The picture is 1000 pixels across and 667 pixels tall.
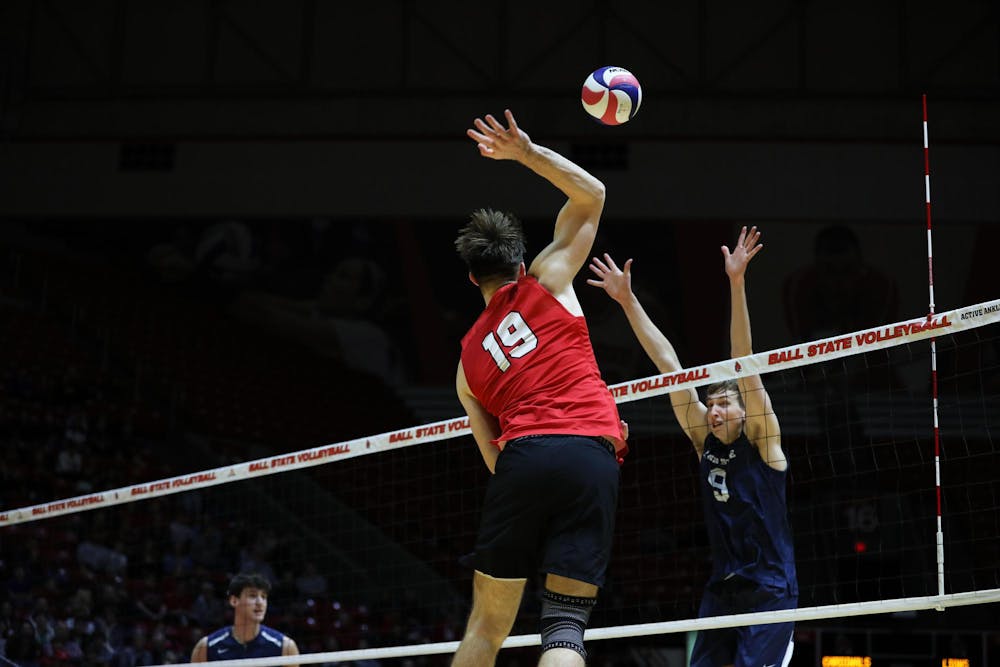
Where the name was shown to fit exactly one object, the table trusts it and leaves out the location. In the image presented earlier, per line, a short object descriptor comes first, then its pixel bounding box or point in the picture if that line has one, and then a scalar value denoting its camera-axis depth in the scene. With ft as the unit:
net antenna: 37.88
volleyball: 37.14
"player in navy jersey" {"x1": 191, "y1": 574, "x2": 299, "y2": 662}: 55.67
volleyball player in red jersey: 28.63
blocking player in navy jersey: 39.60
